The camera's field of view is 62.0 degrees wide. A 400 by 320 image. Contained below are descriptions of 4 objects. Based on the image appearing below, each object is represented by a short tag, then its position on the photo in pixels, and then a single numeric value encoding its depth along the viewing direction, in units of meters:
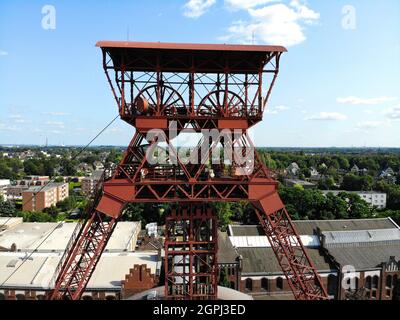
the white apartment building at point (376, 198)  76.38
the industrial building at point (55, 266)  23.45
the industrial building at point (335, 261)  30.19
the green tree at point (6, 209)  60.81
